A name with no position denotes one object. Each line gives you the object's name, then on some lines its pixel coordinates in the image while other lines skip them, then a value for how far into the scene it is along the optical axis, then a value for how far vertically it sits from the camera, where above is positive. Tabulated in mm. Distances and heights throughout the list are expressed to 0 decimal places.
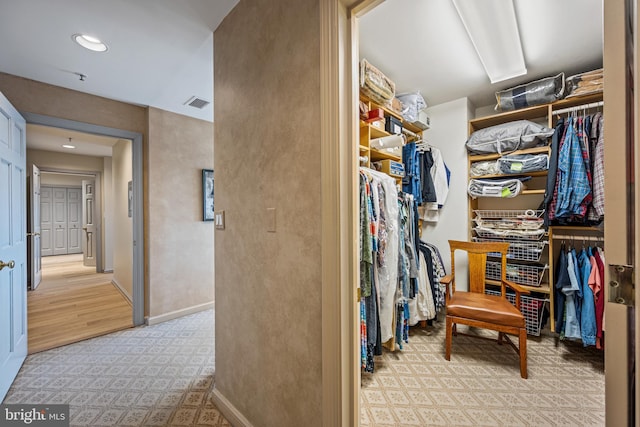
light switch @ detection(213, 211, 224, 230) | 1717 -31
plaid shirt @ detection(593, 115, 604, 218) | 2037 +245
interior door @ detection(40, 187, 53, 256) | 7160 -93
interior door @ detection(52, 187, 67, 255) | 7355 -111
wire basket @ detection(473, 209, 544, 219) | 2643 -13
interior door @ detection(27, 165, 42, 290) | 4231 -332
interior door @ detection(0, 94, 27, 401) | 1842 -204
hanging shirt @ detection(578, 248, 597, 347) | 2143 -786
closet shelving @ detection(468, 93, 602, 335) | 2515 +1
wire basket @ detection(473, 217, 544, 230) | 2580 -113
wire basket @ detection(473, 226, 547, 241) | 2574 -216
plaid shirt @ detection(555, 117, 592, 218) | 2172 +277
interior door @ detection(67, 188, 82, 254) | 7602 -94
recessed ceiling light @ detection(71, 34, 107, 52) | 1873 +1242
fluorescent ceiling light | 1714 +1294
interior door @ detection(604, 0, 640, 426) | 561 +12
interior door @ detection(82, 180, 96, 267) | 5941 -123
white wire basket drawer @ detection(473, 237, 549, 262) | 2566 -373
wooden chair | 2021 -756
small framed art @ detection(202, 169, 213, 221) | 3453 +271
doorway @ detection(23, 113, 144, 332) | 2805 +67
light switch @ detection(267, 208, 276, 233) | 1284 -26
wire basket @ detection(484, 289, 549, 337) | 2547 -946
